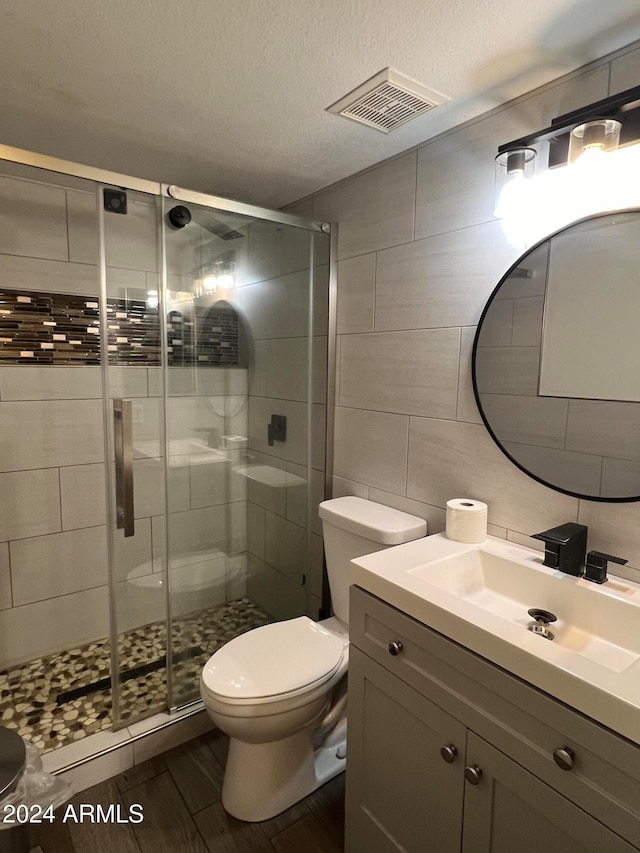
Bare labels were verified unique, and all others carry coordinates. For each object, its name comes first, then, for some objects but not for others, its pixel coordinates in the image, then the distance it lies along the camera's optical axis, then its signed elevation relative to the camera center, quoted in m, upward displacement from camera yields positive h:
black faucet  1.27 -0.46
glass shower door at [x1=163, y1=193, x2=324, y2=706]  1.99 -0.28
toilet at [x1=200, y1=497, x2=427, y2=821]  1.49 -1.00
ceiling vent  1.37 +0.78
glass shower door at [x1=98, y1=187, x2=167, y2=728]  1.75 -0.30
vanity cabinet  0.86 -0.80
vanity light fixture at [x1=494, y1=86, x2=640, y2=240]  1.17 +0.52
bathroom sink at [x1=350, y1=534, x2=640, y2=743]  0.88 -0.56
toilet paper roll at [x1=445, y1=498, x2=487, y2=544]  1.54 -0.48
